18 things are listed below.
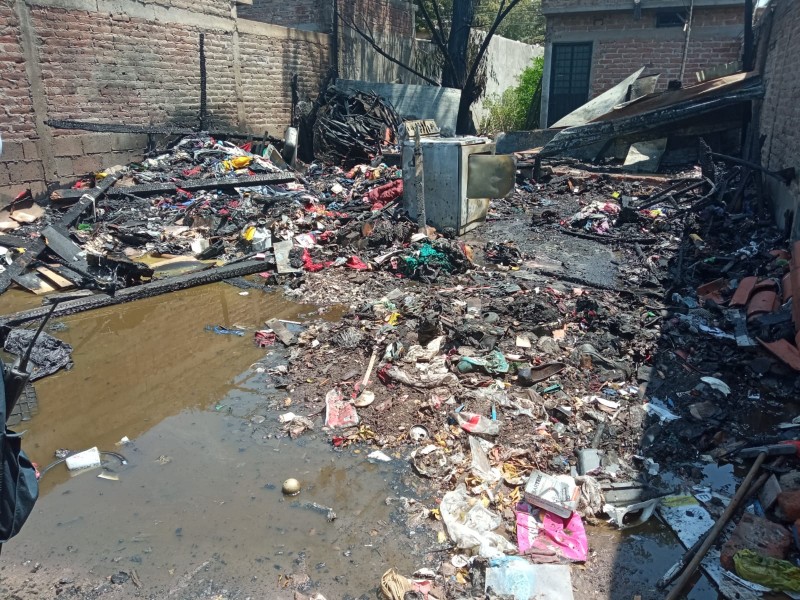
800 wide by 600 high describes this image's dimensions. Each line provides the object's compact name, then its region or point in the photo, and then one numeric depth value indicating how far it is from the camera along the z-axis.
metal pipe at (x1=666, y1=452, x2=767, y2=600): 2.50
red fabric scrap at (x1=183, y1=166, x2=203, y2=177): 9.60
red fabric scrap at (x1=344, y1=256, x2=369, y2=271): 6.88
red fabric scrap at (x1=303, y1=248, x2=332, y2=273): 6.93
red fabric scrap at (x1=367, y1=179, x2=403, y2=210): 8.82
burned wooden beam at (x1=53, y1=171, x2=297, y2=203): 8.59
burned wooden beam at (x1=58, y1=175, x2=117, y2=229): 7.57
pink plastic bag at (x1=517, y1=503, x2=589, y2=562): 2.80
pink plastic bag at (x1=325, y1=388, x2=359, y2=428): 3.87
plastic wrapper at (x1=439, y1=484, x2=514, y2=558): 2.82
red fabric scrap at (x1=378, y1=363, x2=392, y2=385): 4.22
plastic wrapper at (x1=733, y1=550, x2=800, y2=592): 2.49
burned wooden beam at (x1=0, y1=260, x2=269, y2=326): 5.43
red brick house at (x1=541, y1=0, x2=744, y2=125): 14.27
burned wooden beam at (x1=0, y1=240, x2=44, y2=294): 6.33
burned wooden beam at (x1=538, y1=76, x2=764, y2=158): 10.24
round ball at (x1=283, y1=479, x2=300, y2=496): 3.27
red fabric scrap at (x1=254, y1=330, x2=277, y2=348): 5.09
